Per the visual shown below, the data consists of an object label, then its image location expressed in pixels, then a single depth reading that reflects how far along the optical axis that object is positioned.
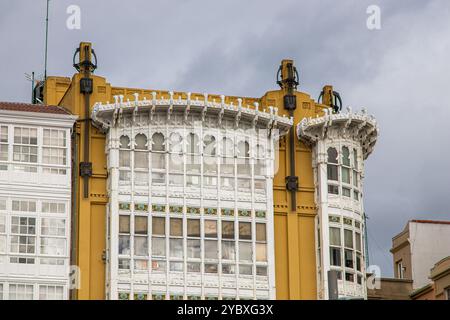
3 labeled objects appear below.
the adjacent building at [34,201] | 50.97
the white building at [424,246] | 62.59
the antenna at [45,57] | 59.67
